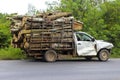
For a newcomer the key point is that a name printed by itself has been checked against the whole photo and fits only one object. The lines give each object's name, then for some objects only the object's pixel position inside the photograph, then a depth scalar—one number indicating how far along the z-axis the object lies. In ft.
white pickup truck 77.41
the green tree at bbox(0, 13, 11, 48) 93.76
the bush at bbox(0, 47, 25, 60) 80.23
